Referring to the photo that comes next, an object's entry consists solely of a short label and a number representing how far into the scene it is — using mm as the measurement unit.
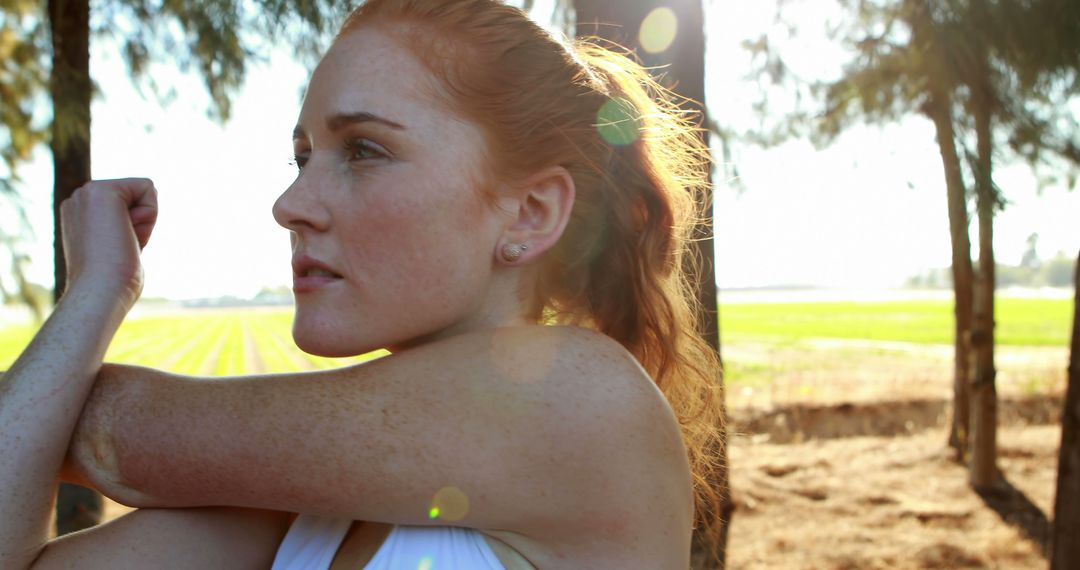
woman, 999
